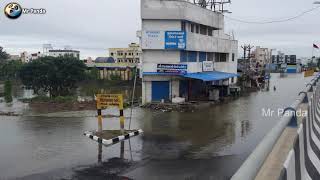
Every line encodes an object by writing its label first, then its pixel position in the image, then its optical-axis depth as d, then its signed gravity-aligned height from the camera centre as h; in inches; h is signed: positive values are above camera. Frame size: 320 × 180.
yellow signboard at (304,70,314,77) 1604.6 -1.8
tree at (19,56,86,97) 1267.0 -9.5
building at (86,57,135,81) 2179.1 +19.1
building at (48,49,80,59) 3950.5 +280.9
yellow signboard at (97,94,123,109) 449.4 -40.1
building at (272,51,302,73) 3018.5 +212.4
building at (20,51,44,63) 4050.7 +229.6
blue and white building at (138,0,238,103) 816.2 +62.4
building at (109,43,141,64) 3205.1 +210.4
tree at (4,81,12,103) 1183.3 -73.2
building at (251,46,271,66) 4280.4 +261.8
